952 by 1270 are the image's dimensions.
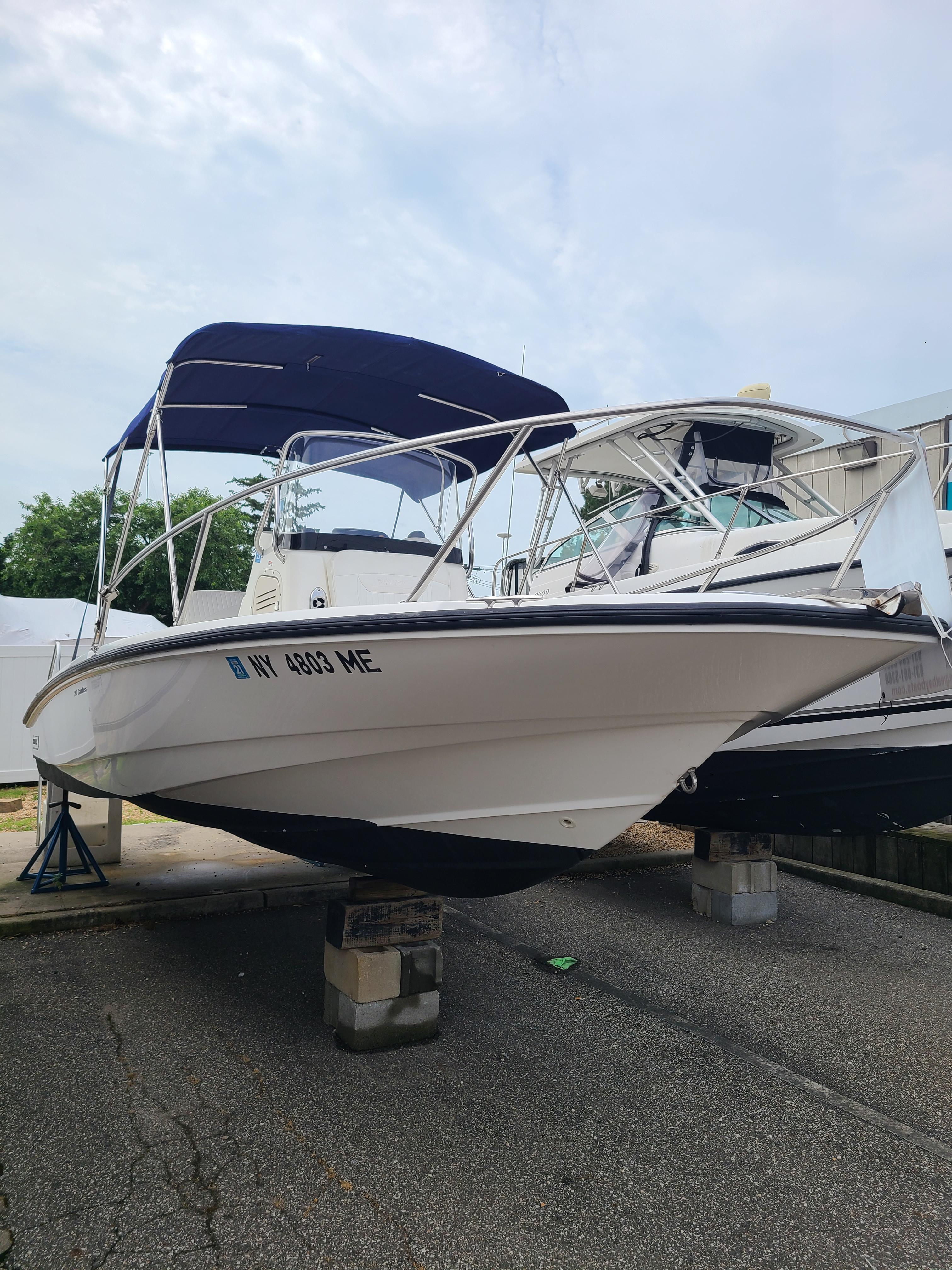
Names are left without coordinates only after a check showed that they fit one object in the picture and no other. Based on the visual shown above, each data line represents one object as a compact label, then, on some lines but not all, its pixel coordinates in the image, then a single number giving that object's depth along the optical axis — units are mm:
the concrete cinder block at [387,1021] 3230
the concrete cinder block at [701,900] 5398
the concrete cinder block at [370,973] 3229
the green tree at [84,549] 18203
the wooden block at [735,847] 5355
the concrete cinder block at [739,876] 5270
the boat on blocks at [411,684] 2582
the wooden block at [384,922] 3268
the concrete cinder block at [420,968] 3328
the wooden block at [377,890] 3367
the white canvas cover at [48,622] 12344
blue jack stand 5027
